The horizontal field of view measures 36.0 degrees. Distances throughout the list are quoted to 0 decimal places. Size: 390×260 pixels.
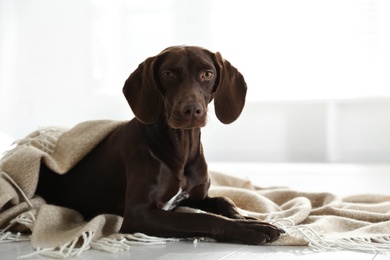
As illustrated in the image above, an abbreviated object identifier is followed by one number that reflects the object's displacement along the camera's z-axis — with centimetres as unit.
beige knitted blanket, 211
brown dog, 216
